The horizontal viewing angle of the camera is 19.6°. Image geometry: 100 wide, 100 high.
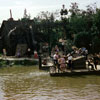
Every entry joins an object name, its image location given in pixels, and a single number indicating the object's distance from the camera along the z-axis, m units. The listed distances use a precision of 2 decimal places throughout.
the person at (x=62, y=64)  22.38
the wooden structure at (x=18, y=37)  44.53
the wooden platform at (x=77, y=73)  21.92
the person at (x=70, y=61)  22.52
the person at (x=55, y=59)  24.98
